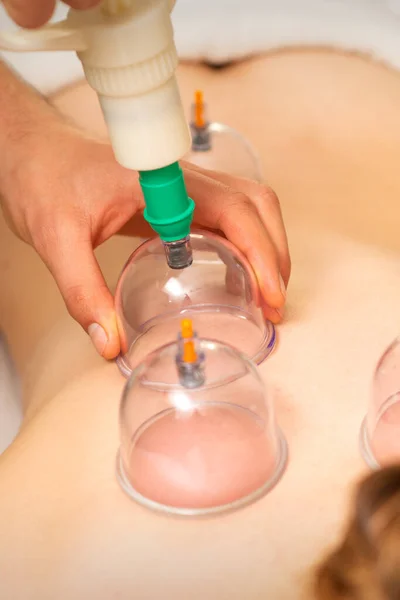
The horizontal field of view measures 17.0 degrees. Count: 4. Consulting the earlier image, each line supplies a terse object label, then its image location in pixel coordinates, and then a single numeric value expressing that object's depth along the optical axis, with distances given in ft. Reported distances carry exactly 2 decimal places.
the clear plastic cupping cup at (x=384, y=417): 1.43
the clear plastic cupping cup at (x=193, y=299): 1.65
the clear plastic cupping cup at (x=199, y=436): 1.41
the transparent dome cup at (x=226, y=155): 2.09
